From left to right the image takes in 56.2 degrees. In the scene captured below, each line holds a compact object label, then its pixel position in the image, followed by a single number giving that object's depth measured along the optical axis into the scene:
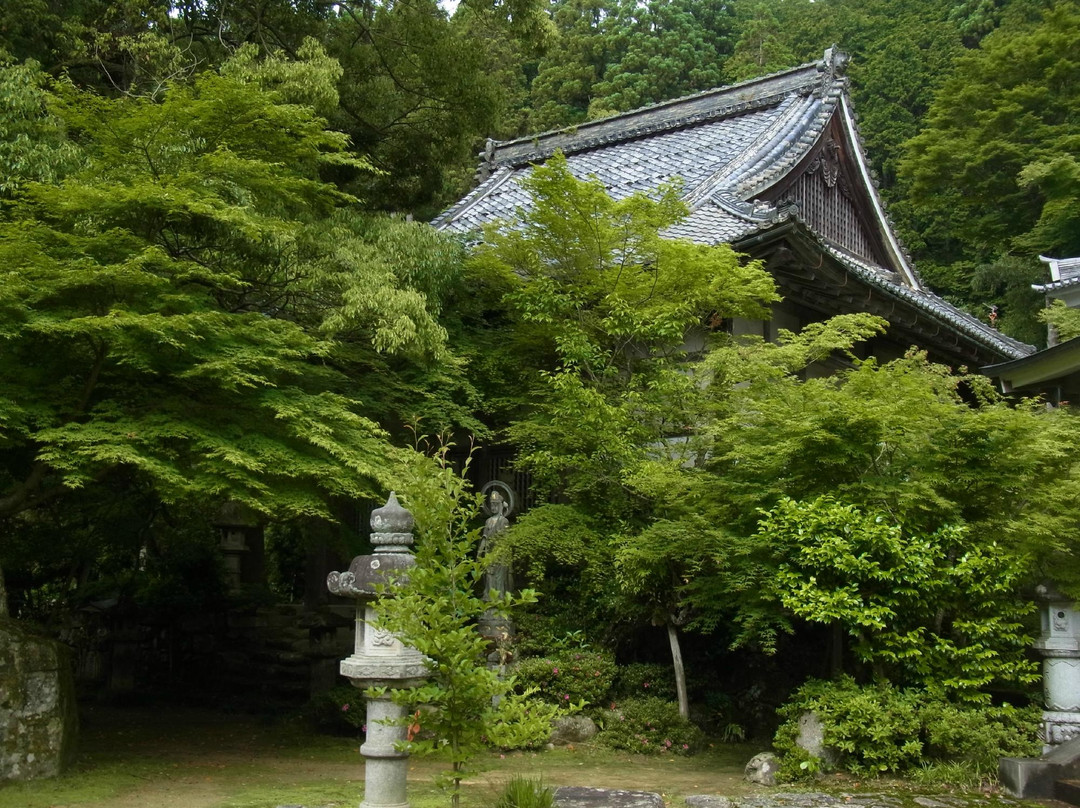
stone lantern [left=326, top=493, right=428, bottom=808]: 6.82
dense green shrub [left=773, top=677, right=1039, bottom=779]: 8.63
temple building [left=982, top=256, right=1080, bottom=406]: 12.49
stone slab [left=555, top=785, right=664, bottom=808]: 7.26
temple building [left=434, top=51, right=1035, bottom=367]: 14.80
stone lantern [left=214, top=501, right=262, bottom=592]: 19.03
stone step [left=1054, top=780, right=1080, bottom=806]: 7.96
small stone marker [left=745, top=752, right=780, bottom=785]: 9.00
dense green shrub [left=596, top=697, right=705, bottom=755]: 11.05
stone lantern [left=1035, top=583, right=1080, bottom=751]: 8.75
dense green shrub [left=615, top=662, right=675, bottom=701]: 11.84
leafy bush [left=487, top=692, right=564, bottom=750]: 6.30
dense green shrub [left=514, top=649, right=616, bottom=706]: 11.41
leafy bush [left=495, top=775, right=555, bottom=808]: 6.59
